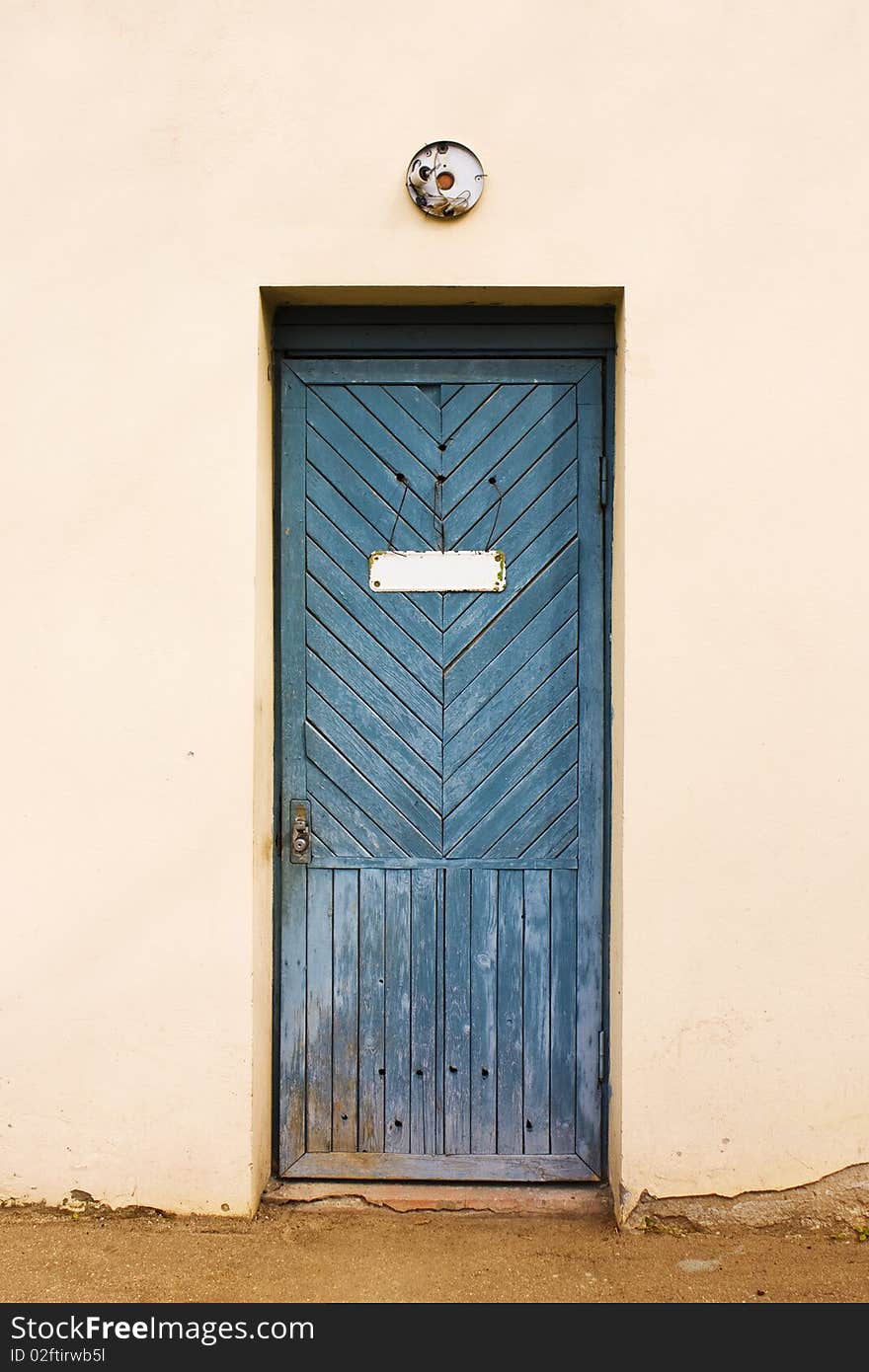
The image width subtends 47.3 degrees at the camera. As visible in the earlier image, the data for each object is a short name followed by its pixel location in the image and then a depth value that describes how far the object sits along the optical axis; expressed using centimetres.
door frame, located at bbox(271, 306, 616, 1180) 306
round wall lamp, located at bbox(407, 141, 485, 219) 281
